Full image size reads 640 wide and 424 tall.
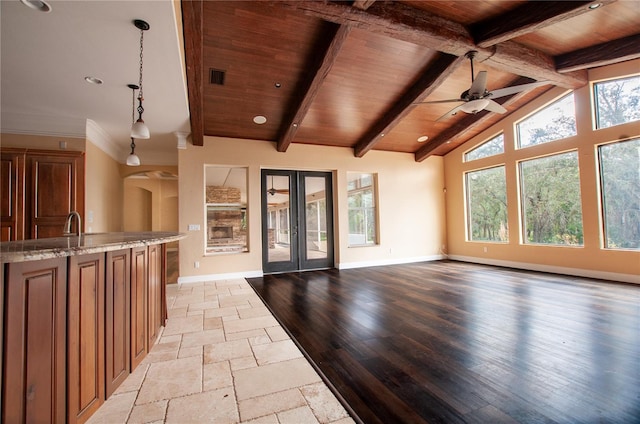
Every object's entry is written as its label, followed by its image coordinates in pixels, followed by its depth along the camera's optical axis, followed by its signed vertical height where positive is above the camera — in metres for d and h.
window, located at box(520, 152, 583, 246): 5.24 +0.33
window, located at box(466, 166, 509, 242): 6.42 +0.32
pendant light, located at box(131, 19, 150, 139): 2.93 +1.05
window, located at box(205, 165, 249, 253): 5.80 -0.03
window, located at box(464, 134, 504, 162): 6.44 +1.67
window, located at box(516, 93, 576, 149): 5.29 +1.86
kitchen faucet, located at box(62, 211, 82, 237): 2.07 +0.03
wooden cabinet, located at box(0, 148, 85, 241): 3.80 +0.57
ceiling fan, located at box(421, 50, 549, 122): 3.65 +1.70
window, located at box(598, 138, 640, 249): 4.54 +0.37
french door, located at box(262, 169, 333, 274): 6.10 +0.06
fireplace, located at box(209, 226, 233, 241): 5.84 -0.16
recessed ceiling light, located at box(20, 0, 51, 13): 2.10 +1.76
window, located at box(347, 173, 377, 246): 6.78 +0.33
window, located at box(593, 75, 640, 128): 4.57 +1.94
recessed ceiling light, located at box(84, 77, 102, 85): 3.28 +1.79
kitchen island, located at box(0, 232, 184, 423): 1.14 -0.49
